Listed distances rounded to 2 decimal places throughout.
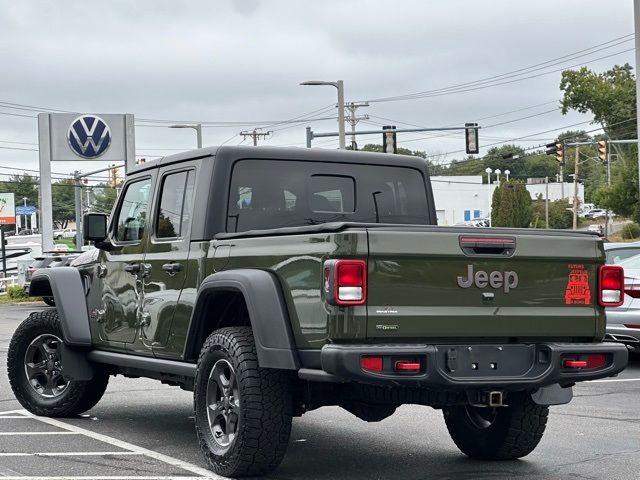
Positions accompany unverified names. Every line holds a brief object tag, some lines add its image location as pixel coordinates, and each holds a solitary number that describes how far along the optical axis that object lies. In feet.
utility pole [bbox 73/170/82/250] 184.67
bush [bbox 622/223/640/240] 250.78
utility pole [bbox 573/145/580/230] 259.84
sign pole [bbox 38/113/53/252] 131.03
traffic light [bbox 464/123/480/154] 129.39
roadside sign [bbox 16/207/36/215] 430.61
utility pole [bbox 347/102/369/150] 235.20
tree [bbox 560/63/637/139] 248.93
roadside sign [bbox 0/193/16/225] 348.59
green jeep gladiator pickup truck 20.24
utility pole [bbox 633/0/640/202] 63.52
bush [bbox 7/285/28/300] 131.54
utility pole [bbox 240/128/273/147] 234.03
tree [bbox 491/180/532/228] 285.52
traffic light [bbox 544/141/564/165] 155.53
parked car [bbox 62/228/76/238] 387.06
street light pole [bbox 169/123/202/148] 151.74
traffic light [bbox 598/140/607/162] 155.53
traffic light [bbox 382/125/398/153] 127.65
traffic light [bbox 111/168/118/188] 189.47
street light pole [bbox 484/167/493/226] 364.91
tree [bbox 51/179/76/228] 497.87
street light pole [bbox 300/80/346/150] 121.49
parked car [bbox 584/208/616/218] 427.33
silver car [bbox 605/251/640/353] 42.98
